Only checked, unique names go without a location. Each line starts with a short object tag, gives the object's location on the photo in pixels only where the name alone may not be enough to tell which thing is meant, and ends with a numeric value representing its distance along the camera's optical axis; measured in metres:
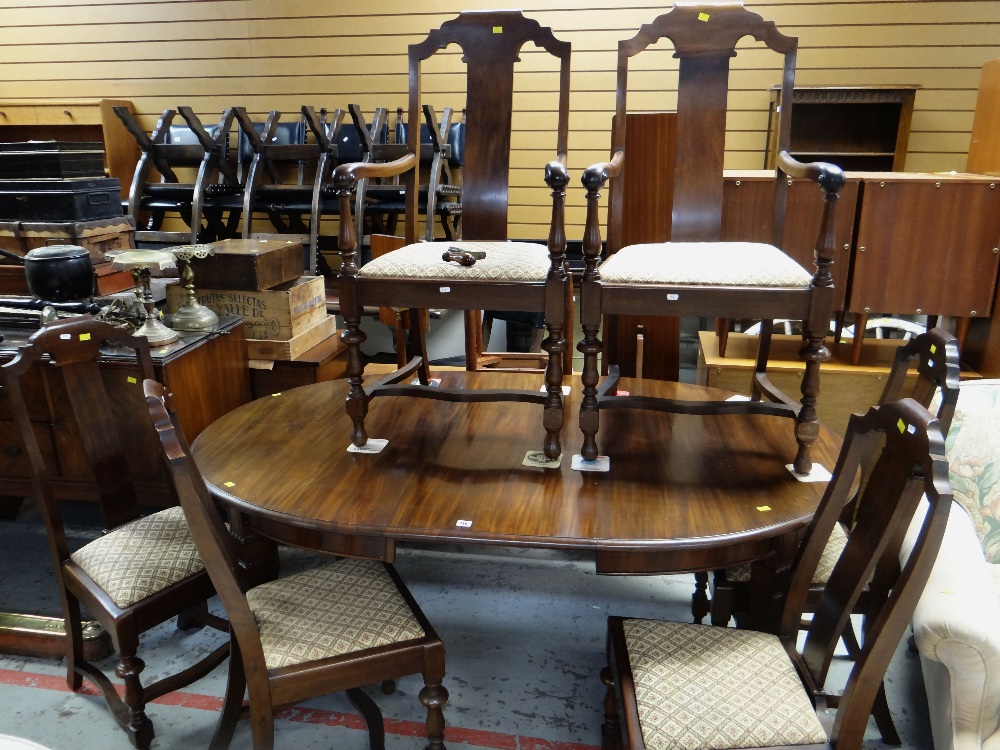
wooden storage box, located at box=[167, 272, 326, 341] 2.86
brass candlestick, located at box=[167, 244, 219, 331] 2.54
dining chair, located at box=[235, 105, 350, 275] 4.35
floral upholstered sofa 1.37
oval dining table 1.38
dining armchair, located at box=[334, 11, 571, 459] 1.64
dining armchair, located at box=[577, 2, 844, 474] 1.57
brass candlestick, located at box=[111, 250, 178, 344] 2.32
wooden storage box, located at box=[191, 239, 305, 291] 2.79
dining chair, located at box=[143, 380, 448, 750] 1.23
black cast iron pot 2.39
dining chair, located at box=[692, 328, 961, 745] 1.55
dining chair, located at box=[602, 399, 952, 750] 1.03
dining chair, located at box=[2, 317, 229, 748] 1.62
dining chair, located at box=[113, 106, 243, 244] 4.39
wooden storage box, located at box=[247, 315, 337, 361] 2.89
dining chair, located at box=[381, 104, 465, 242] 4.19
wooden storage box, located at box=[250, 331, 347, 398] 2.92
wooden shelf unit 4.34
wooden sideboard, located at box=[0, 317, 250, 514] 2.34
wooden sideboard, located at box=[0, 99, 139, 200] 5.12
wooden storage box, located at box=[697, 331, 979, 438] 2.78
